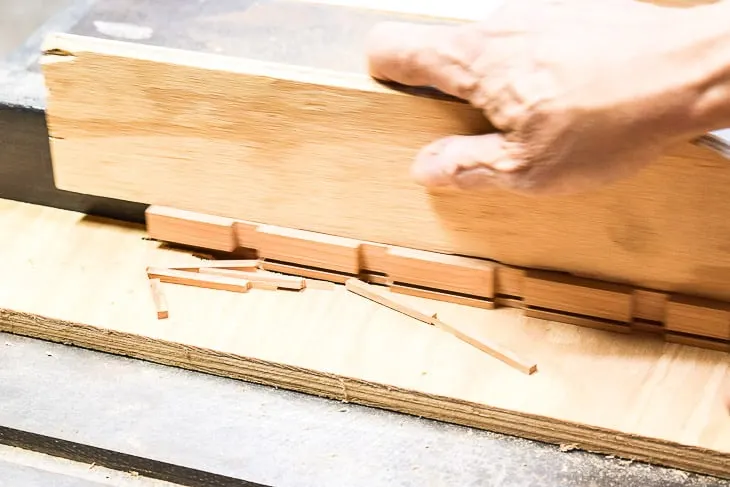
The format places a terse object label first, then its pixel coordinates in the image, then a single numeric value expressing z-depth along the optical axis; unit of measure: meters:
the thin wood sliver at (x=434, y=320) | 0.77
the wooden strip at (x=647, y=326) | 0.78
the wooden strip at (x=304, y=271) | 0.81
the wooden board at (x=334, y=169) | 0.76
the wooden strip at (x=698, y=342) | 0.78
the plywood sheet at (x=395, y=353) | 0.75
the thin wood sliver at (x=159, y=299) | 0.80
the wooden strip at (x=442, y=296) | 0.80
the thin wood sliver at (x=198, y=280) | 0.81
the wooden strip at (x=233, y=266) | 0.82
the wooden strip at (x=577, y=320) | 0.79
